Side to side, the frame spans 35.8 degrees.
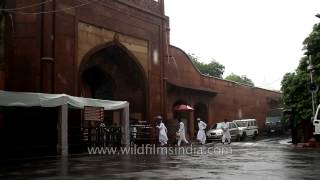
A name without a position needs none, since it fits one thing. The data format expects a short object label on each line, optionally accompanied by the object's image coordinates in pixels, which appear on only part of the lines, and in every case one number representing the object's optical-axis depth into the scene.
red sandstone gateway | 19.12
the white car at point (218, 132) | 32.91
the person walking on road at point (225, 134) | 28.83
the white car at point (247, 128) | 36.06
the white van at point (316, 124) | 22.10
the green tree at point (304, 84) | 25.53
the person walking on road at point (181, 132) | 25.70
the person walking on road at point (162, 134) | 24.05
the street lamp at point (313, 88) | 23.25
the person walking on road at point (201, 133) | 28.41
